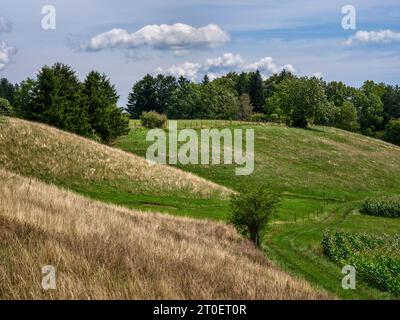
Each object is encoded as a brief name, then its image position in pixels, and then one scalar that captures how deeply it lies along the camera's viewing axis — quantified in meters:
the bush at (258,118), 138.82
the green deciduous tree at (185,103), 148.62
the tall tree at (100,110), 74.50
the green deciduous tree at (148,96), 171.09
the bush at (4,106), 120.90
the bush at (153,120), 99.38
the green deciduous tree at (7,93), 190.79
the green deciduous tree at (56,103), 64.62
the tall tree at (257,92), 166.62
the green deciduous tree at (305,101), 114.50
